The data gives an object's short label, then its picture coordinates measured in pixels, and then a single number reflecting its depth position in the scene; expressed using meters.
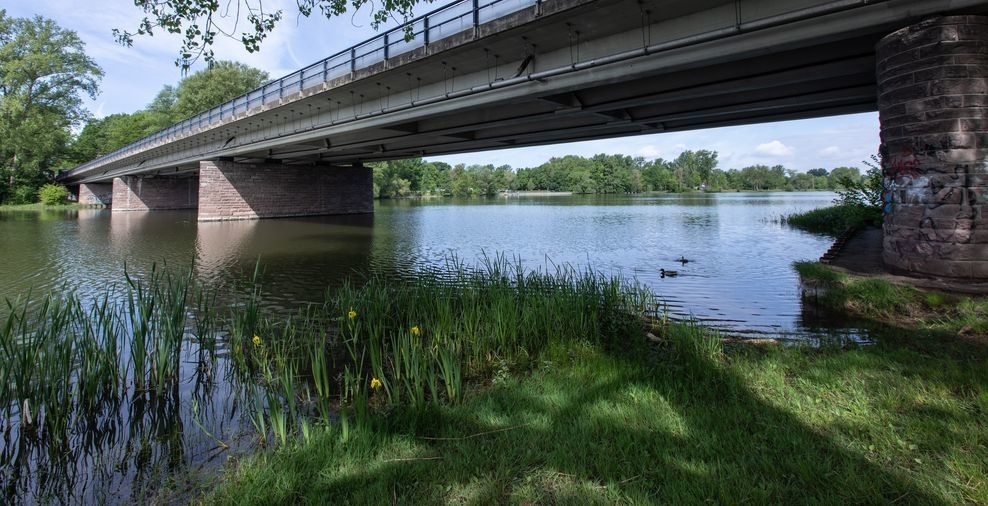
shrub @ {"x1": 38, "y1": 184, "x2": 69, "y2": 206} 57.59
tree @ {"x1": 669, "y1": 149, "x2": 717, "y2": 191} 175.00
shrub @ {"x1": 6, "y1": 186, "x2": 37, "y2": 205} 55.91
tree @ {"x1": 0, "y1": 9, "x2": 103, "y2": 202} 47.06
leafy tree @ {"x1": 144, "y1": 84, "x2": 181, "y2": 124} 74.75
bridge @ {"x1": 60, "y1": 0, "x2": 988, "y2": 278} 7.18
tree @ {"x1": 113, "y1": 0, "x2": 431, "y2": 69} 6.16
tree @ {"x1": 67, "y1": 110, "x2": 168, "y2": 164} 72.19
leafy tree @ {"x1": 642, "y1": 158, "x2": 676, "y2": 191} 166.88
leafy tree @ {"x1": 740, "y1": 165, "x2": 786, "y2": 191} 181.75
